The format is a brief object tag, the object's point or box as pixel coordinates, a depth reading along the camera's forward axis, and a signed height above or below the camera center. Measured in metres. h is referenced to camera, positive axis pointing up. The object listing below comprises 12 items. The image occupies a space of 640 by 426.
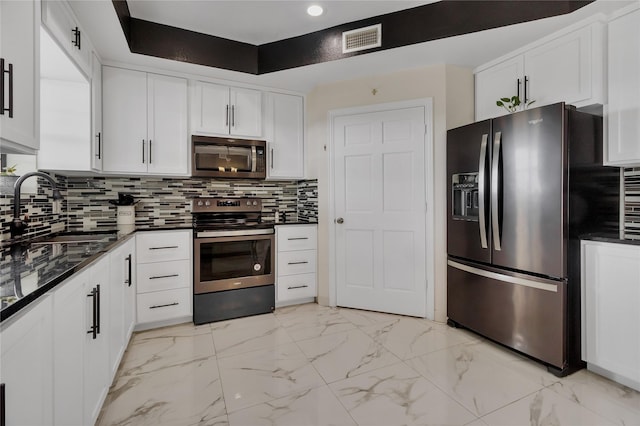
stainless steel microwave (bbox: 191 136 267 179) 3.15 +0.54
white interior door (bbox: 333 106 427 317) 3.07 +0.02
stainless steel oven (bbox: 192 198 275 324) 3.01 -0.49
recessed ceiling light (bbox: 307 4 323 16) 2.48 +1.55
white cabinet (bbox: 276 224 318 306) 3.36 -0.53
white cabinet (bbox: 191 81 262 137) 3.15 +1.01
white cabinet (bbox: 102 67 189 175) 2.82 +0.80
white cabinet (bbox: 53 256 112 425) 1.14 -0.54
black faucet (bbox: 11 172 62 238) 1.70 +0.02
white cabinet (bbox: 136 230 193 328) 2.80 -0.56
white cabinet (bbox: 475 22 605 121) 2.21 +1.06
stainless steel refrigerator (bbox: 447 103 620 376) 2.07 -0.05
